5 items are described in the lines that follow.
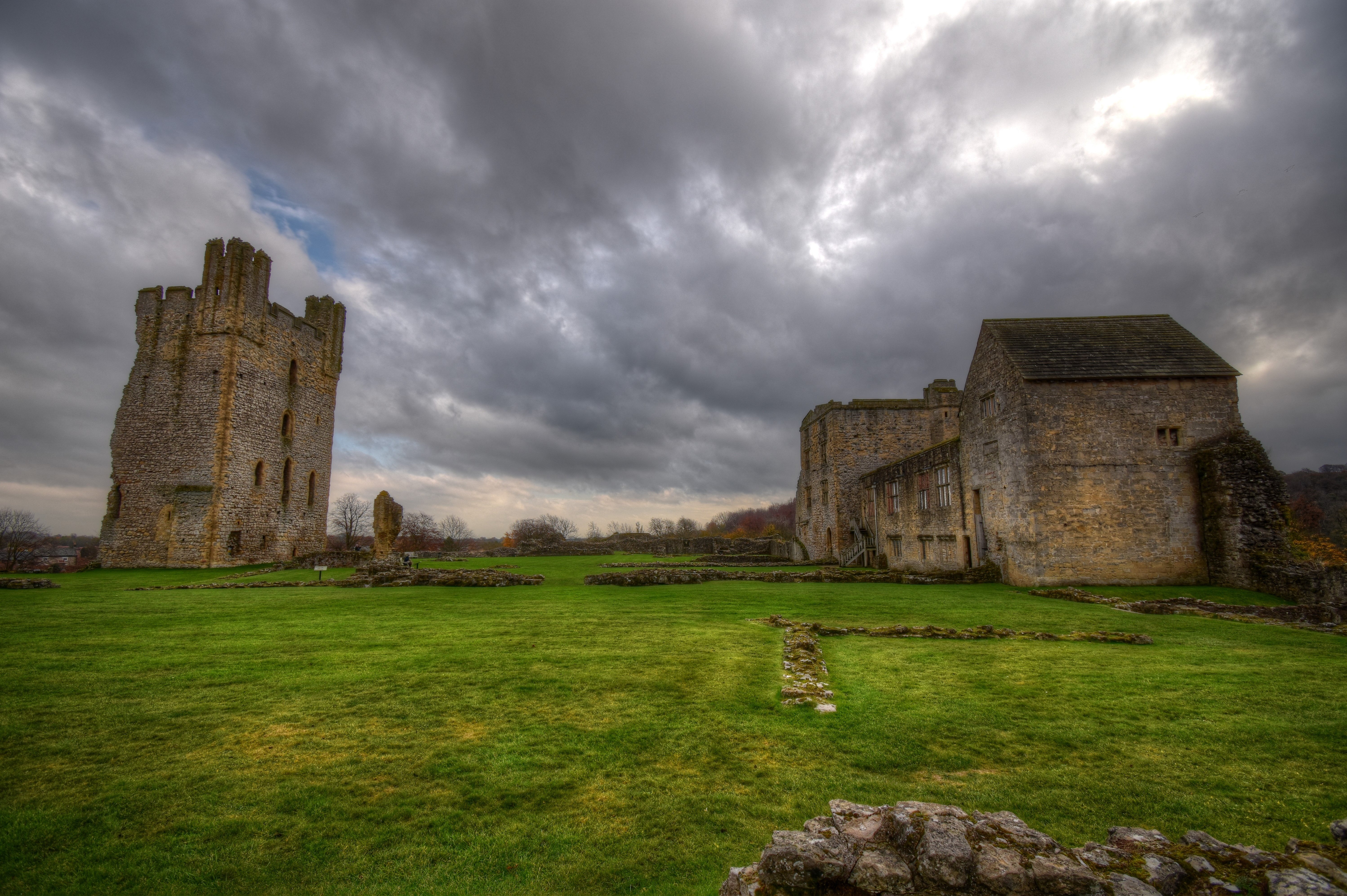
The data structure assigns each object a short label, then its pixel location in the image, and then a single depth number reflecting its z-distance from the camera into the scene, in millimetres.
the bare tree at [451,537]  60406
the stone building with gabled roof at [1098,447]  17922
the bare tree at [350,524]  59594
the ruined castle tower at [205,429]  26172
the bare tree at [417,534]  69125
